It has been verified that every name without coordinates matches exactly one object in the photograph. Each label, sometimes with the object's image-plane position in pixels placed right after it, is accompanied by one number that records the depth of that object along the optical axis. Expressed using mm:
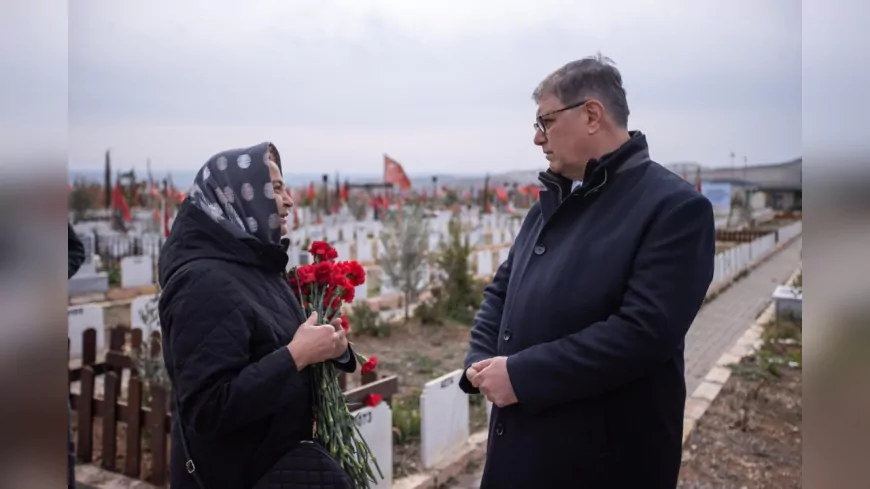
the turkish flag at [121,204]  12731
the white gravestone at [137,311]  6770
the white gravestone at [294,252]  8942
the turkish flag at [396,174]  13922
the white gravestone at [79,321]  6195
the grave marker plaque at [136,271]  9719
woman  1687
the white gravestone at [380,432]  3354
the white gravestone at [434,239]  13519
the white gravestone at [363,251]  12766
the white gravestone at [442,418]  3906
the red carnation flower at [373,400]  2282
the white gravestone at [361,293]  8594
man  1605
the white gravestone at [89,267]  9398
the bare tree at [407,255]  8938
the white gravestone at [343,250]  12566
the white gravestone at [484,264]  10930
